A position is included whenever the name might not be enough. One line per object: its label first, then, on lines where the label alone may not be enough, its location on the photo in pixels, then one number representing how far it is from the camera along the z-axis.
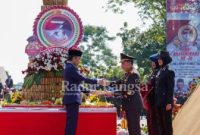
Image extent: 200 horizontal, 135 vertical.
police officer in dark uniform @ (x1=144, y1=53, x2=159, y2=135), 9.07
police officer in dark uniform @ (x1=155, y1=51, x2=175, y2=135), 8.34
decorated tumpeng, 9.69
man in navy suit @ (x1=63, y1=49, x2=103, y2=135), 8.29
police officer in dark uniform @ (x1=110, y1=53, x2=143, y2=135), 8.74
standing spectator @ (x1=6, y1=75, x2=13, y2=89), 28.35
